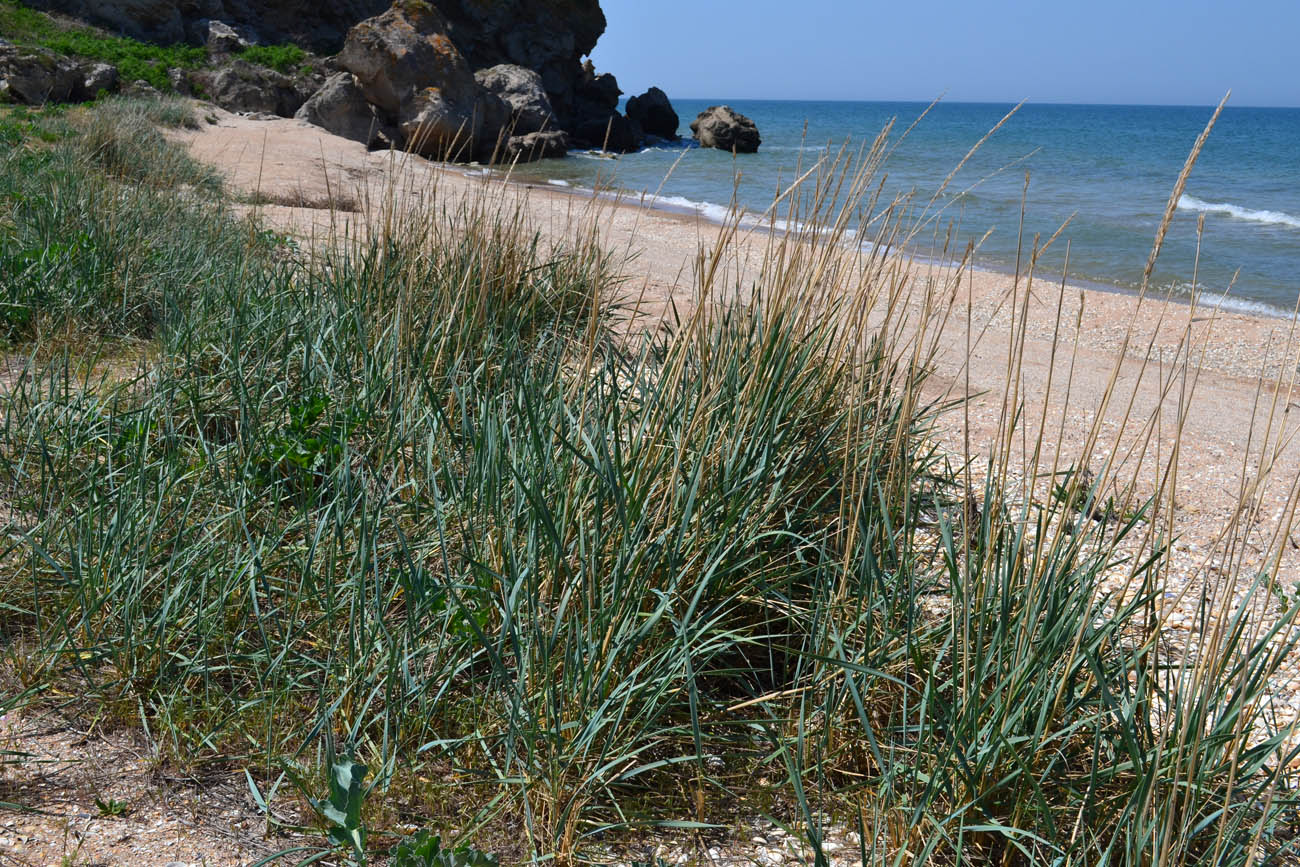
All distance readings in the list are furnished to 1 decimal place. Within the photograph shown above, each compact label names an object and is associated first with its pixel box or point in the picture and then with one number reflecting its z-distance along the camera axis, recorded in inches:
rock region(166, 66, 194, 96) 773.9
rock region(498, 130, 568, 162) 925.8
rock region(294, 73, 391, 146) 807.1
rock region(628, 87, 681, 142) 1434.5
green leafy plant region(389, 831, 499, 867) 53.1
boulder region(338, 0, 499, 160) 791.1
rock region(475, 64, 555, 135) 978.7
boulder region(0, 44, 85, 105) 595.2
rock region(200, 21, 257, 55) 901.8
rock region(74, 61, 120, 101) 679.7
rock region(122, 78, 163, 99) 700.0
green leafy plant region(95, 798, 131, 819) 61.3
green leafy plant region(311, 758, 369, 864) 55.4
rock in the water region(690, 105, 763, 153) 1230.9
